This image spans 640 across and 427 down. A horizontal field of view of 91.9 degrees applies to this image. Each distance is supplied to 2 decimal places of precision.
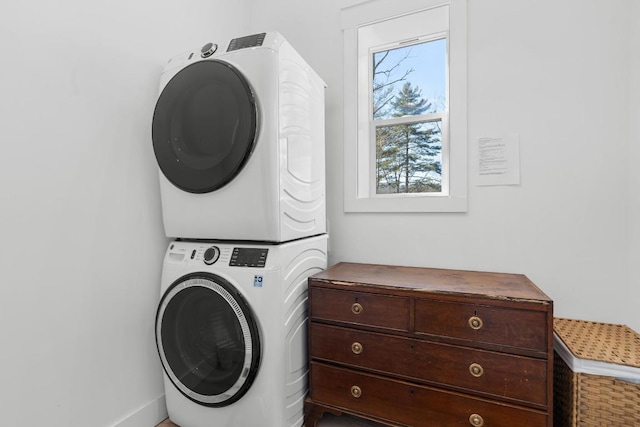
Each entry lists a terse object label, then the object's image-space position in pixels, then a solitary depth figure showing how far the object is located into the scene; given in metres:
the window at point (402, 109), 1.85
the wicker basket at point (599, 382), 1.13
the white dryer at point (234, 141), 1.30
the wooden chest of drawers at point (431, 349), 1.14
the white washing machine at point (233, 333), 1.30
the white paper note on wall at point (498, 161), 1.67
